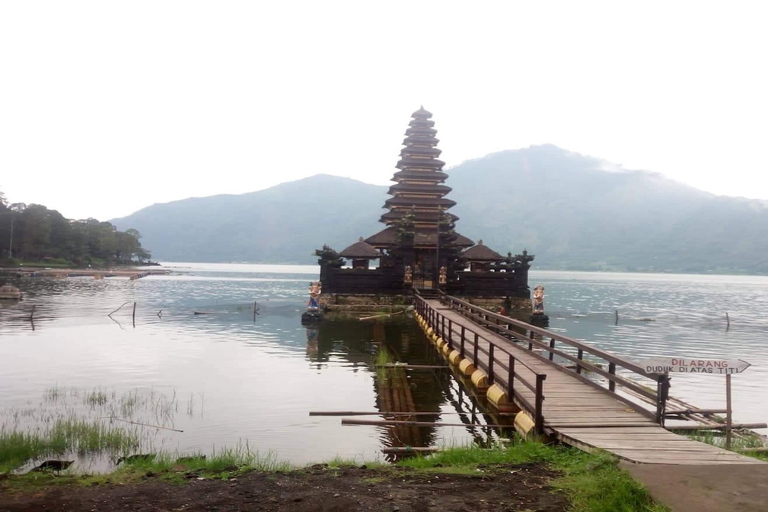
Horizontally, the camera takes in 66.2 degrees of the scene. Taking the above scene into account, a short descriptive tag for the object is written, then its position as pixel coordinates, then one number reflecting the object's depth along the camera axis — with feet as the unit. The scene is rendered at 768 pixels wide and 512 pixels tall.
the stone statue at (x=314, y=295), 116.06
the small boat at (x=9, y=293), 155.31
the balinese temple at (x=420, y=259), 134.51
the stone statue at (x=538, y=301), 116.26
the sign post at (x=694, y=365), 27.66
